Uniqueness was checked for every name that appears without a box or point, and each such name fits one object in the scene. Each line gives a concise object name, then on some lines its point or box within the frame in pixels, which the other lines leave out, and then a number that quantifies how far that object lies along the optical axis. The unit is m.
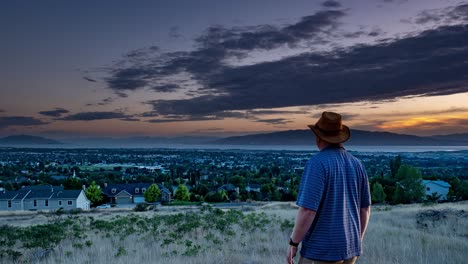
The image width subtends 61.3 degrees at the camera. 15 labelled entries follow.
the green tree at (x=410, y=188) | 46.94
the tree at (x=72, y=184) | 66.38
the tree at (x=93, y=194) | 62.56
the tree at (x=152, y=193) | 58.98
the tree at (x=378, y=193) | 46.81
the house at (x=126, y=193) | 68.88
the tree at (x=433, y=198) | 45.69
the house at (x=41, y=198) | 56.53
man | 3.56
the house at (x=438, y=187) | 59.09
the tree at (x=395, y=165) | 65.86
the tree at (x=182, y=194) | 55.91
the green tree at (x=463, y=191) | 50.18
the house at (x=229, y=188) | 70.18
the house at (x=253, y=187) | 73.50
